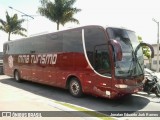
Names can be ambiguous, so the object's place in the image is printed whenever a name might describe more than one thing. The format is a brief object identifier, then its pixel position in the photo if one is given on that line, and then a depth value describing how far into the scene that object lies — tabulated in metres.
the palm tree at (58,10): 33.91
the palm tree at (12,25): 42.53
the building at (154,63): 50.58
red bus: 9.80
